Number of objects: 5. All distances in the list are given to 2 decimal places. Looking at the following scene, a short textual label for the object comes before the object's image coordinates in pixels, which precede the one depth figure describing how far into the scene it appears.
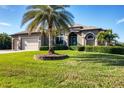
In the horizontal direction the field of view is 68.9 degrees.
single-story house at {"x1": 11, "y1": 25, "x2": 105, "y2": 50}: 11.40
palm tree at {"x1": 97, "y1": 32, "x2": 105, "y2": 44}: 10.28
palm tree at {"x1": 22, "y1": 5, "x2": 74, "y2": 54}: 6.99
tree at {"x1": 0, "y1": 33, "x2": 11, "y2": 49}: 15.02
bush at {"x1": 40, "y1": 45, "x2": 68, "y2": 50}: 11.12
